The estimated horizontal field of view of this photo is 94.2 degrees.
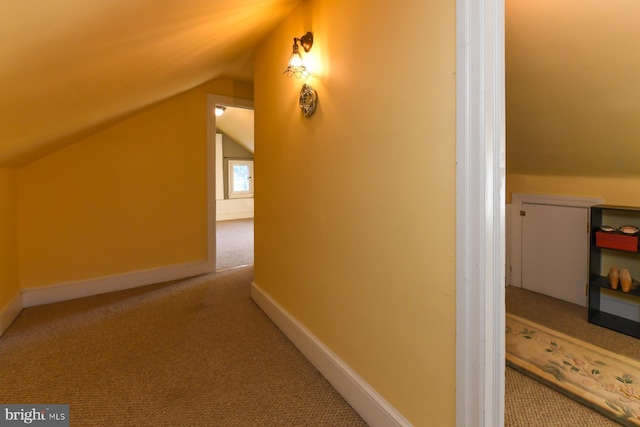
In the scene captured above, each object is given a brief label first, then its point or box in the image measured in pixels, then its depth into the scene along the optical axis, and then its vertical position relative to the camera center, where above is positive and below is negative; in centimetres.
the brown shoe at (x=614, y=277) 218 -51
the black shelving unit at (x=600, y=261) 218 -41
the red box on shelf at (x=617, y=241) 203 -24
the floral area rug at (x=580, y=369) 142 -91
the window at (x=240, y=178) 796 +87
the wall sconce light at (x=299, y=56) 178 +93
